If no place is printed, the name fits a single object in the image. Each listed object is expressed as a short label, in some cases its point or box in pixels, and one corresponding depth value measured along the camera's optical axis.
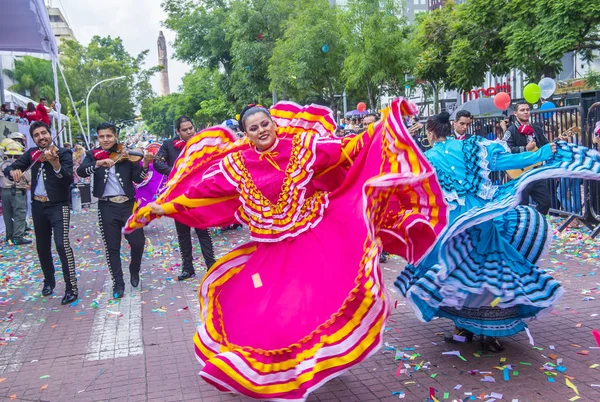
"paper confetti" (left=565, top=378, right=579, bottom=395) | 4.05
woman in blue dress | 4.51
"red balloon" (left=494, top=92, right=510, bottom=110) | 12.74
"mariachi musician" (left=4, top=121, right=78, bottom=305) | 7.06
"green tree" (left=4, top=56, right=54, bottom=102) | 44.06
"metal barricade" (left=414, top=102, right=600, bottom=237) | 9.15
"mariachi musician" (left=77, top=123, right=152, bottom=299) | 7.25
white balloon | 16.67
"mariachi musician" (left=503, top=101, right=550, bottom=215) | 8.64
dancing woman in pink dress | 3.62
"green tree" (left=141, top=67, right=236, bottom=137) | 43.09
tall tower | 125.72
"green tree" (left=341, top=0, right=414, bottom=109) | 24.89
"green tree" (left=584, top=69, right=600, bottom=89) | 27.77
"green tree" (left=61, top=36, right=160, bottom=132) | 49.25
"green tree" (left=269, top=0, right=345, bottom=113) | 26.34
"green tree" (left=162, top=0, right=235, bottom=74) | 39.12
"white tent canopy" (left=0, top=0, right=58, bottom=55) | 11.94
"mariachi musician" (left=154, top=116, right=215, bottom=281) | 7.91
